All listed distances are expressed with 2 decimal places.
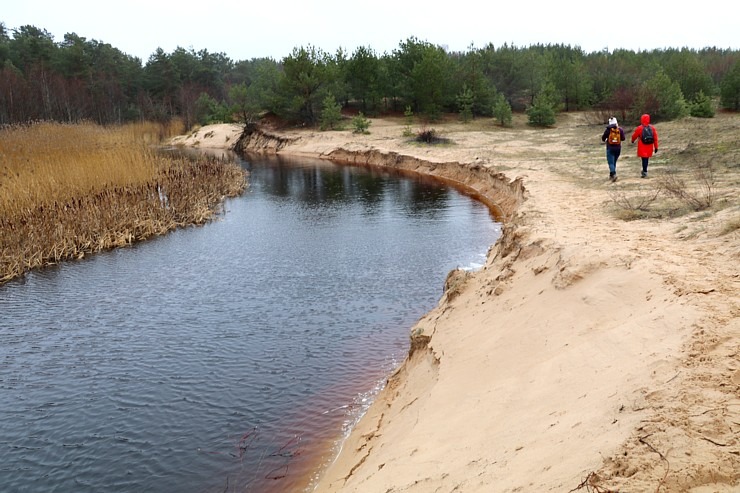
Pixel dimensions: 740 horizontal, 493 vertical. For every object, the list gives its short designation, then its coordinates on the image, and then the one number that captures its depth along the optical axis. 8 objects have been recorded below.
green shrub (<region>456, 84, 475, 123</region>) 45.64
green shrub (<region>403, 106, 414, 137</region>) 40.63
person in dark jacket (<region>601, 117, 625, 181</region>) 16.02
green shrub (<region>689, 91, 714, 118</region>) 33.41
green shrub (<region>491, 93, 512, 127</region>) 43.47
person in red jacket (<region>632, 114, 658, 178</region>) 15.37
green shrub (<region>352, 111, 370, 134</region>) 43.61
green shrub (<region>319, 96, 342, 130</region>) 45.84
